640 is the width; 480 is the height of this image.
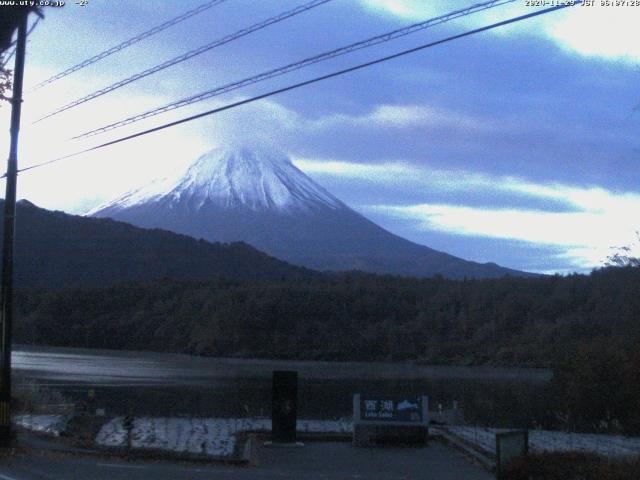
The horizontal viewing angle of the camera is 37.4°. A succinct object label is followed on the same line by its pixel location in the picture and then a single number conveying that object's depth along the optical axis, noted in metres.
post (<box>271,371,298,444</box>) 19.95
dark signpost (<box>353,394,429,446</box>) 20.48
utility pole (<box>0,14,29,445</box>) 19.54
